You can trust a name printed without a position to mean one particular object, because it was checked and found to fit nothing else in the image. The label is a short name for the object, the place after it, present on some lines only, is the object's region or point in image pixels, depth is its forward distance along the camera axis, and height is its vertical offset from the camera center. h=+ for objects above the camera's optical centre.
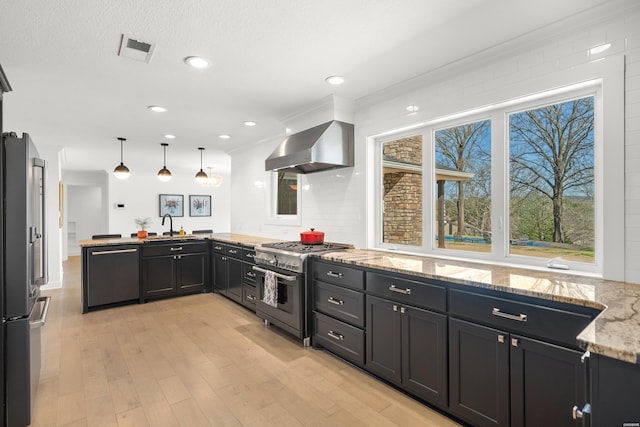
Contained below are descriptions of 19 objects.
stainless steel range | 3.21 -0.74
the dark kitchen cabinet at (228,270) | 4.54 -0.85
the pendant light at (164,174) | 5.77 +0.67
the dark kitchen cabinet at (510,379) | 1.59 -0.90
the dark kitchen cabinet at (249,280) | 4.18 -0.87
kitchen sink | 4.92 -0.40
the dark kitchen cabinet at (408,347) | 2.12 -0.96
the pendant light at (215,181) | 7.51 +0.74
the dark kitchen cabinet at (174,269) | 4.83 -0.87
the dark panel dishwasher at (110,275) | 4.37 -0.86
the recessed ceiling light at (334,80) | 3.02 +1.23
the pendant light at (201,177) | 6.08 +0.65
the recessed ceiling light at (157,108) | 3.83 +1.23
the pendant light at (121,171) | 5.47 +0.70
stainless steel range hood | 3.36 +0.68
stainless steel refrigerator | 2.02 -0.41
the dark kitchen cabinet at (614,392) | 0.95 -0.54
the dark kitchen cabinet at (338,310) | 2.71 -0.87
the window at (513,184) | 2.21 +0.22
